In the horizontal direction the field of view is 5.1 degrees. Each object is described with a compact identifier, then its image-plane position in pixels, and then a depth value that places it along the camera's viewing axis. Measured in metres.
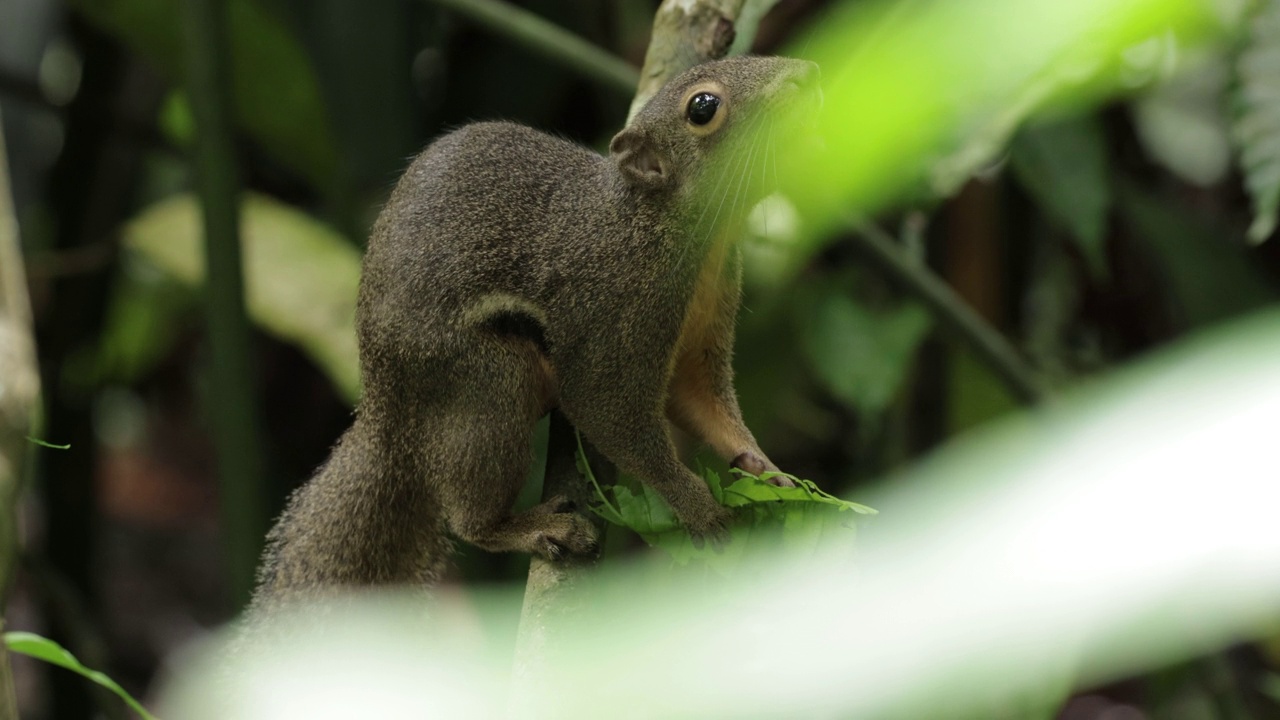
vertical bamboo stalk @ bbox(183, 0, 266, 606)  3.16
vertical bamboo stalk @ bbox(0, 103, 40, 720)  3.02
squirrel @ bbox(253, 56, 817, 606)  3.09
